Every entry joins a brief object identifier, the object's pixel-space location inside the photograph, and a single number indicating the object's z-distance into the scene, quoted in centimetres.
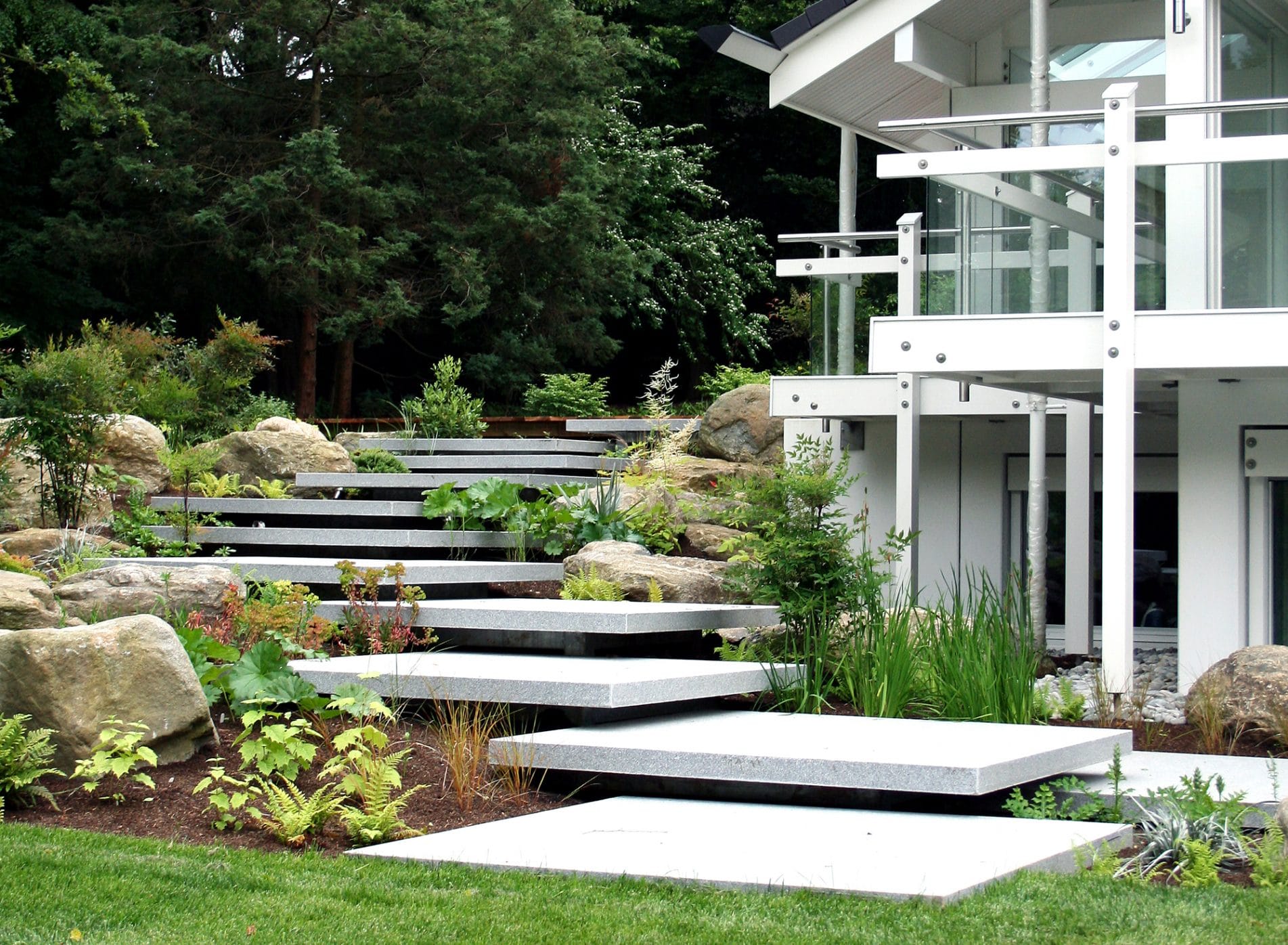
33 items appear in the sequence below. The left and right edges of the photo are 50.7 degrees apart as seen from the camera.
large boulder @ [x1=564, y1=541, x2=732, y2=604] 922
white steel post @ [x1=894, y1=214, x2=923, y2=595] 1148
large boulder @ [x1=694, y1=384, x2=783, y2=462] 1354
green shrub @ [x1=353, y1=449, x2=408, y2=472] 1297
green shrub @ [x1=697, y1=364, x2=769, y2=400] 1605
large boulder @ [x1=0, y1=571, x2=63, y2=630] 710
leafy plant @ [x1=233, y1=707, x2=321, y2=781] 600
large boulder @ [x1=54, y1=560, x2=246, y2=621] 793
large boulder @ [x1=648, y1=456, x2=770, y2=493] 1248
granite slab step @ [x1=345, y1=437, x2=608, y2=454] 1380
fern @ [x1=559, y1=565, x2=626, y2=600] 907
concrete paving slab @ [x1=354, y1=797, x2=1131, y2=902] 472
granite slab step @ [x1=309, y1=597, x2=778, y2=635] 767
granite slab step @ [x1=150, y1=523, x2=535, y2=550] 1064
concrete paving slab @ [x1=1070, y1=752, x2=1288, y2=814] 607
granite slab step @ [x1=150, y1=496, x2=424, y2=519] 1136
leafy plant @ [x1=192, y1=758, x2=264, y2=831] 556
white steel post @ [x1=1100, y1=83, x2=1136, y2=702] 832
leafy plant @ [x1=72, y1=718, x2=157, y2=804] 589
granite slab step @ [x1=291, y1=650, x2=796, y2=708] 670
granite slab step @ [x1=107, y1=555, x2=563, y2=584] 916
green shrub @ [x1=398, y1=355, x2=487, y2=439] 1473
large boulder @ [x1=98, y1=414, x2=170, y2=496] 1147
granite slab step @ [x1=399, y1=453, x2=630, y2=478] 1304
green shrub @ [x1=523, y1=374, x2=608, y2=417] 1573
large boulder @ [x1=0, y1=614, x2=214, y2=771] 616
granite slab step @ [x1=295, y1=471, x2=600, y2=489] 1228
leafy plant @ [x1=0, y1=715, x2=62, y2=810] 582
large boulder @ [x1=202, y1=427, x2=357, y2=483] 1252
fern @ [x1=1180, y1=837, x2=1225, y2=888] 500
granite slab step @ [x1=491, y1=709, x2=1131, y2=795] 583
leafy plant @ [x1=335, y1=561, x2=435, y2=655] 825
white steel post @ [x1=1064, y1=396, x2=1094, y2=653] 1179
